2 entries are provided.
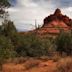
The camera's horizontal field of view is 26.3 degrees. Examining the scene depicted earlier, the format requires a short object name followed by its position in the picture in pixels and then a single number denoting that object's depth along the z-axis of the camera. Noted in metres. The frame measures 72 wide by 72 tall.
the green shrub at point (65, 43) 24.04
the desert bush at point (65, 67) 9.88
